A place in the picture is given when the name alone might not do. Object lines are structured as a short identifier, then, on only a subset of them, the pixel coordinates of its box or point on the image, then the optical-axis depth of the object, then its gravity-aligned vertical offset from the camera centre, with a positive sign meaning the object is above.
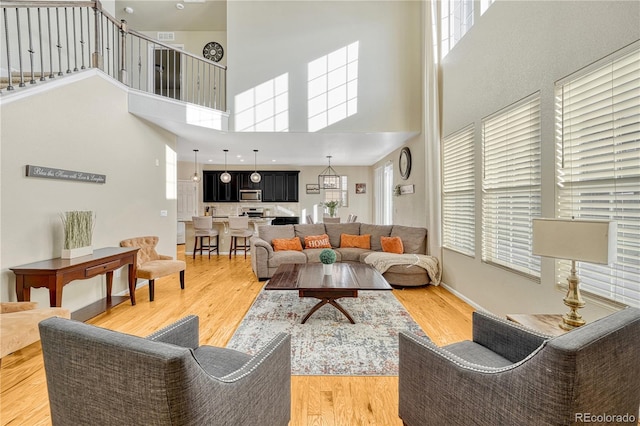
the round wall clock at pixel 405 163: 5.93 +0.92
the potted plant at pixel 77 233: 3.05 -0.30
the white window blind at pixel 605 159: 1.79 +0.32
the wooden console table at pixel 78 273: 2.57 -0.67
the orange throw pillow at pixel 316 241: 5.55 -0.72
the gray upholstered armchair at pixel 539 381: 0.87 -0.65
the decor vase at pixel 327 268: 3.43 -0.77
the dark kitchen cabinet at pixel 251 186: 9.55 +0.67
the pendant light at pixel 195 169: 7.86 +1.22
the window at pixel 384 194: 8.09 +0.33
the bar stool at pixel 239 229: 6.84 -0.58
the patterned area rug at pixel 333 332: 2.31 -1.29
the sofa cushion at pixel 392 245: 5.07 -0.73
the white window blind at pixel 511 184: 2.65 +0.21
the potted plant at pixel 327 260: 3.40 -0.66
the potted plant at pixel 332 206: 8.23 -0.03
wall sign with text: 2.82 +0.36
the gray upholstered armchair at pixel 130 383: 0.81 -0.55
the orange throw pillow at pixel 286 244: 5.34 -0.74
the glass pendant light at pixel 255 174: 7.28 +0.89
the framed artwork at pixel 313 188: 9.76 +0.59
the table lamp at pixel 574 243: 1.44 -0.22
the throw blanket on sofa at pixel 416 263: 4.46 -0.92
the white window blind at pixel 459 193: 3.73 +0.17
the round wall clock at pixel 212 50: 6.79 +3.75
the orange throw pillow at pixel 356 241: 5.66 -0.73
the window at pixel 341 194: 9.86 +0.39
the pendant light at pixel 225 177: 7.94 +0.80
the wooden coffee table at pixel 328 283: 2.96 -0.86
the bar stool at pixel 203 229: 6.77 -0.57
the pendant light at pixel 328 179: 9.67 +0.90
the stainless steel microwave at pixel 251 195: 9.51 +0.35
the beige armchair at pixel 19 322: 1.87 -0.84
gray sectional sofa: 4.46 -0.78
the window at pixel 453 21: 3.94 +2.75
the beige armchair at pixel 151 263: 3.76 -0.83
